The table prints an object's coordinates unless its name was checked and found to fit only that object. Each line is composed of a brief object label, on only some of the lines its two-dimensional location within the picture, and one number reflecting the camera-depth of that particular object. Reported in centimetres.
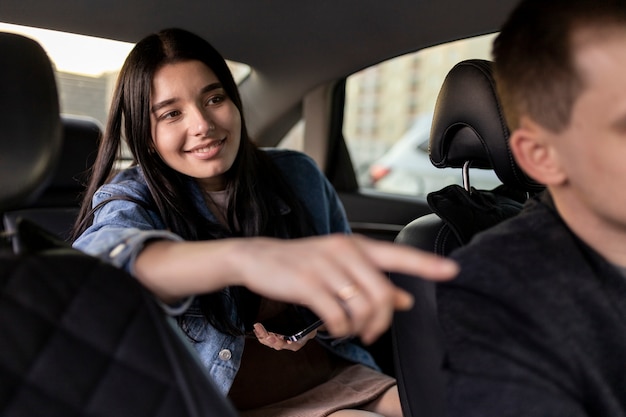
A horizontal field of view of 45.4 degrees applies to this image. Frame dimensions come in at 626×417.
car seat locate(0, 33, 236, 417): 93
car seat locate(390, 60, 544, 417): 140
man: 105
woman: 163
